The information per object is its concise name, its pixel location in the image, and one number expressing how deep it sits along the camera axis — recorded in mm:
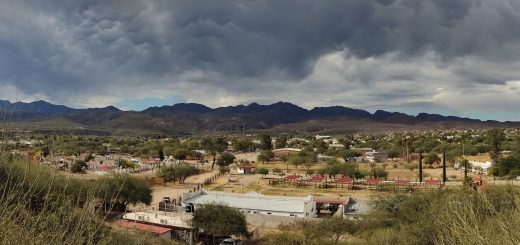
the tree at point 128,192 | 40000
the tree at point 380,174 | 66125
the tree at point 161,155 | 99644
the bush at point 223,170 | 76812
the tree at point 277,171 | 77062
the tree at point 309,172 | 73500
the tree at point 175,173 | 64688
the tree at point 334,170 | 68438
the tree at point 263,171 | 71838
